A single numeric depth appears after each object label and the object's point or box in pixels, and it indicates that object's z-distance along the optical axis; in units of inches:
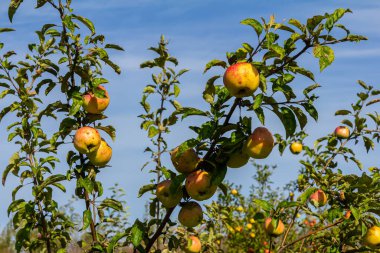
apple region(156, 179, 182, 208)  113.0
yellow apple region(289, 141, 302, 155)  260.5
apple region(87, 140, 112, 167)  122.6
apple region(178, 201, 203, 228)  117.8
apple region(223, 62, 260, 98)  96.6
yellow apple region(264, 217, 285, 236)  170.9
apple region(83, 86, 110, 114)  121.0
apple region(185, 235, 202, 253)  140.1
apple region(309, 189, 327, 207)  171.4
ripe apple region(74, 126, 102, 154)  117.9
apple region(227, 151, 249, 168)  108.3
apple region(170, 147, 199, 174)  109.9
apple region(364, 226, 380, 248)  153.3
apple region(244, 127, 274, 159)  104.9
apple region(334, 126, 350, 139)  212.8
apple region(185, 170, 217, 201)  105.2
